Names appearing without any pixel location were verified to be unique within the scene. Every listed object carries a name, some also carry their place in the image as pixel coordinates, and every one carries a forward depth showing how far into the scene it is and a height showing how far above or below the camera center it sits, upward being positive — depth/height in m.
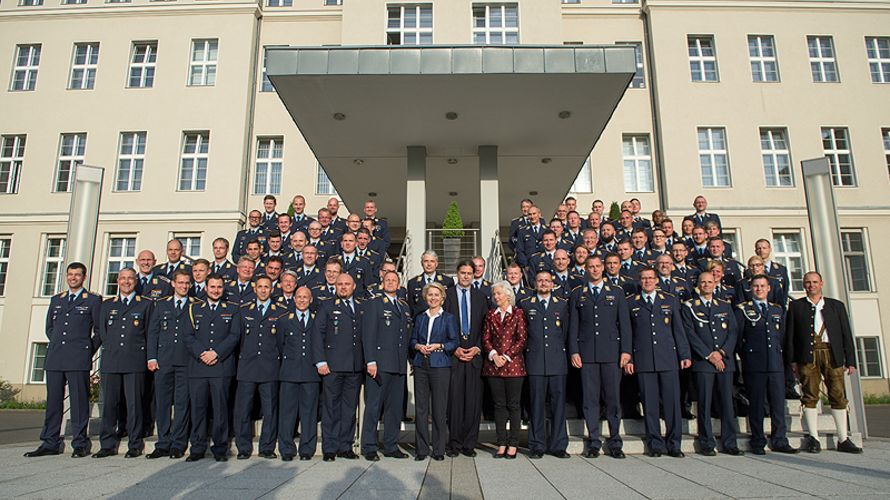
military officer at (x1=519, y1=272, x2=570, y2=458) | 5.36 -0.35
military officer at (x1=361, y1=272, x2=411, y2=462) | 5.34 -0.22
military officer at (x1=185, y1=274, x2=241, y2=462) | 5.30 -0.19
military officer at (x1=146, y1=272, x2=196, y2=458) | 5.42 -0.22
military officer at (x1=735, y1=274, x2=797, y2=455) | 5.63 -0.24
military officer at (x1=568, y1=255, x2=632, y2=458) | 5.49 -0.07
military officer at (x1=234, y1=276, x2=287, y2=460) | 5.34 -0.29
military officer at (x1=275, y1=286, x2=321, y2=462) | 5.30 -0.43
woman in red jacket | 5.32 -0.25
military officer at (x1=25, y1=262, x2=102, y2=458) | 5.65 -0.14
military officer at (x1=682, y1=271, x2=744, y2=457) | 5.52 -0.17
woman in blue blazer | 5.30 -0.19
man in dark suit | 5.38 -0.48
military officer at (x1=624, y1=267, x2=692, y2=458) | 5.46 -0.19
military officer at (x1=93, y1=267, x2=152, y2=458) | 5.54 -0.20
